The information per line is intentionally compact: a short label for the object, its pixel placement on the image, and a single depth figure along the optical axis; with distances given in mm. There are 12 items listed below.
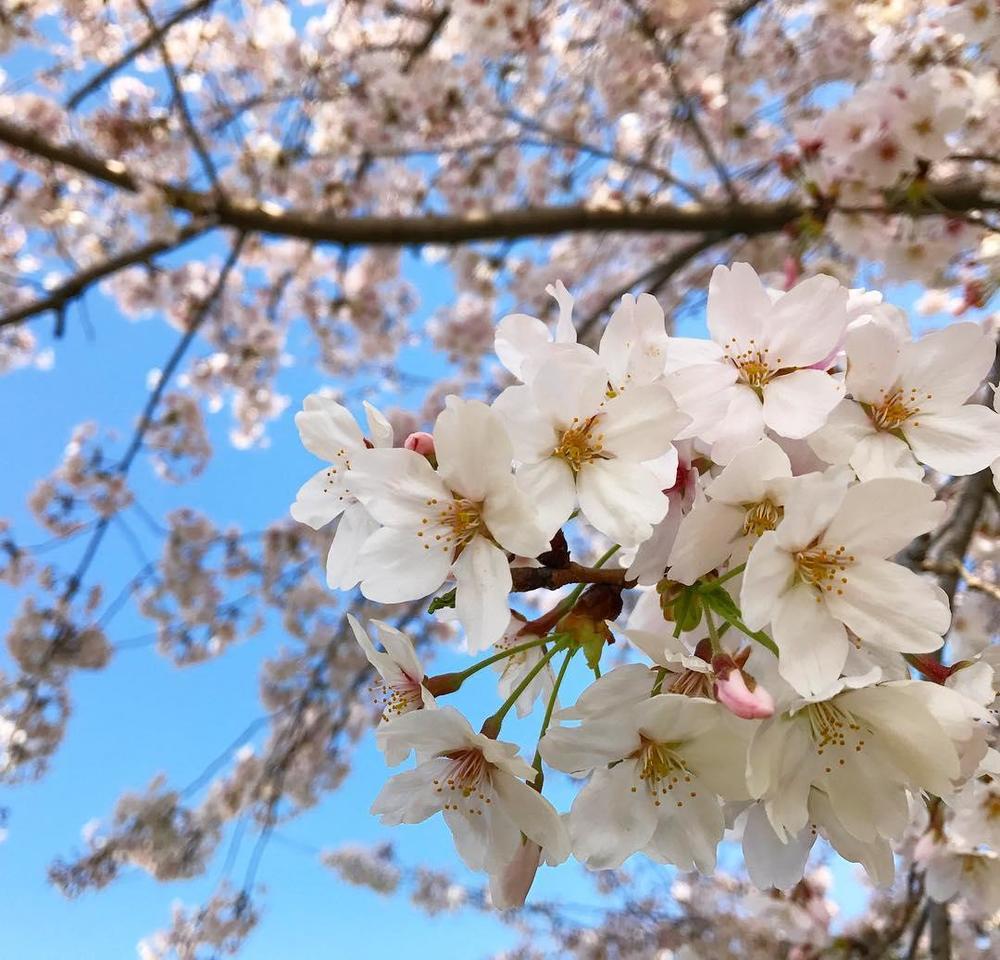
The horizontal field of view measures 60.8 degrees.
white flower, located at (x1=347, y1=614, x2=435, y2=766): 151
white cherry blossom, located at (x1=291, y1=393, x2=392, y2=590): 161
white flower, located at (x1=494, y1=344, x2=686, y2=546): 139
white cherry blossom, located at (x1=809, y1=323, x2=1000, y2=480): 148
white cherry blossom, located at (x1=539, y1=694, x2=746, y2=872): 135
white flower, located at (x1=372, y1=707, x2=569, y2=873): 142
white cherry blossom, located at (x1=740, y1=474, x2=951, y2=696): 129
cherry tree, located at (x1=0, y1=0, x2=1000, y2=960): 137
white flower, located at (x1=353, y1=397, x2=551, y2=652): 138
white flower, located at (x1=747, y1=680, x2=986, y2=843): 129
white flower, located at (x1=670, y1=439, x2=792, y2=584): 133
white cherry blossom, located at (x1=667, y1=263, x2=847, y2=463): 142
